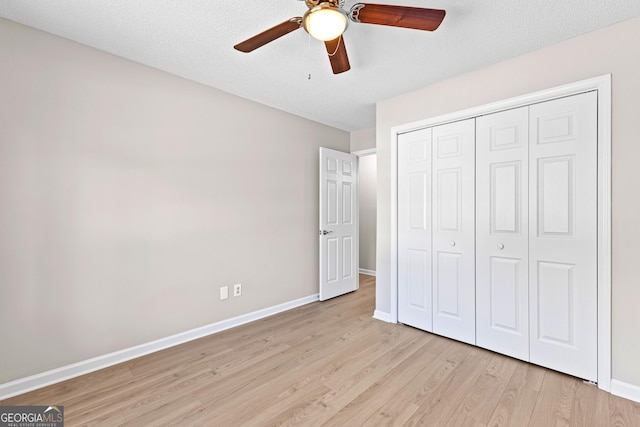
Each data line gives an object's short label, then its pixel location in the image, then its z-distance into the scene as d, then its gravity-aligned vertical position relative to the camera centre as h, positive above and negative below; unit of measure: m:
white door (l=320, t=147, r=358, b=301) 3.80 -0.18
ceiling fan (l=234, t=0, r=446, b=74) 1.36 +0.99
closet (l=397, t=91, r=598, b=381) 2.04 -0.18
